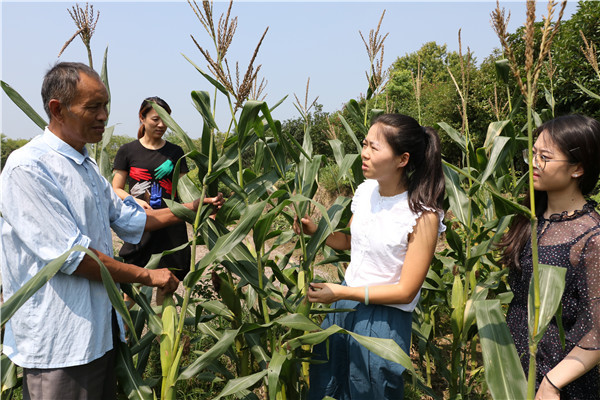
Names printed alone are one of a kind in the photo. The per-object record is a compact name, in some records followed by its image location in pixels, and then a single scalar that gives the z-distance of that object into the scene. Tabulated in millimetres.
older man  1416
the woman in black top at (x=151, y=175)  2992
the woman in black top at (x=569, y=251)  1381
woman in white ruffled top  1627
